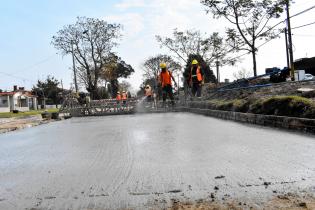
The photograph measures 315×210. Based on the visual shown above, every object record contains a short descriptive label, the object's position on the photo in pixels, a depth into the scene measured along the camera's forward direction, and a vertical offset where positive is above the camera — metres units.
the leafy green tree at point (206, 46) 23.87 +5.85
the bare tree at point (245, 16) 19.64 +6.46
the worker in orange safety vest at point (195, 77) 11.28 +1.10
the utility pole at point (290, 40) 13.02 +2.99
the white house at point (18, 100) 54.81 +2.07
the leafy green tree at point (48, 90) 63.22 +4.47
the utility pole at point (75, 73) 29.26 +3.90
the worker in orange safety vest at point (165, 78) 10.84 +1.06
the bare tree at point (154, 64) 42.13 +7.08
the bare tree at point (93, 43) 30.07 +7.59
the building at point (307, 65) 29.09 +3.74
